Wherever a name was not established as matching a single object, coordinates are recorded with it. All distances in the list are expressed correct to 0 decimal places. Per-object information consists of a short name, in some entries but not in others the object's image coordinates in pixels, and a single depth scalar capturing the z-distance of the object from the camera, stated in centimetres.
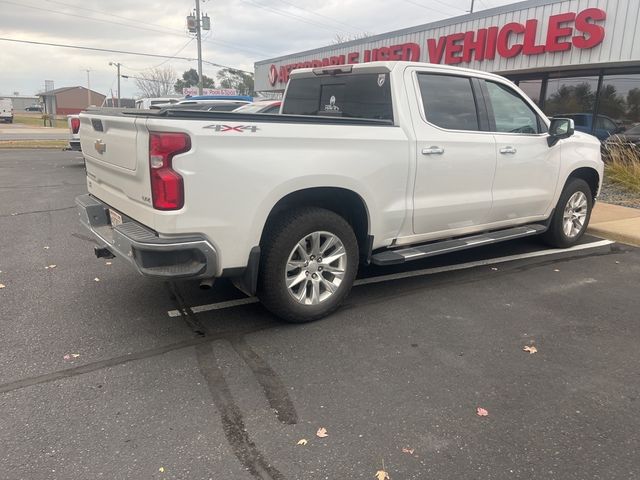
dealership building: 1184
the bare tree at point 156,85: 8144
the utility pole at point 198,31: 3610
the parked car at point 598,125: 1358
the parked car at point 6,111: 5013
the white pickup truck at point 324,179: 328
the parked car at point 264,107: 951
